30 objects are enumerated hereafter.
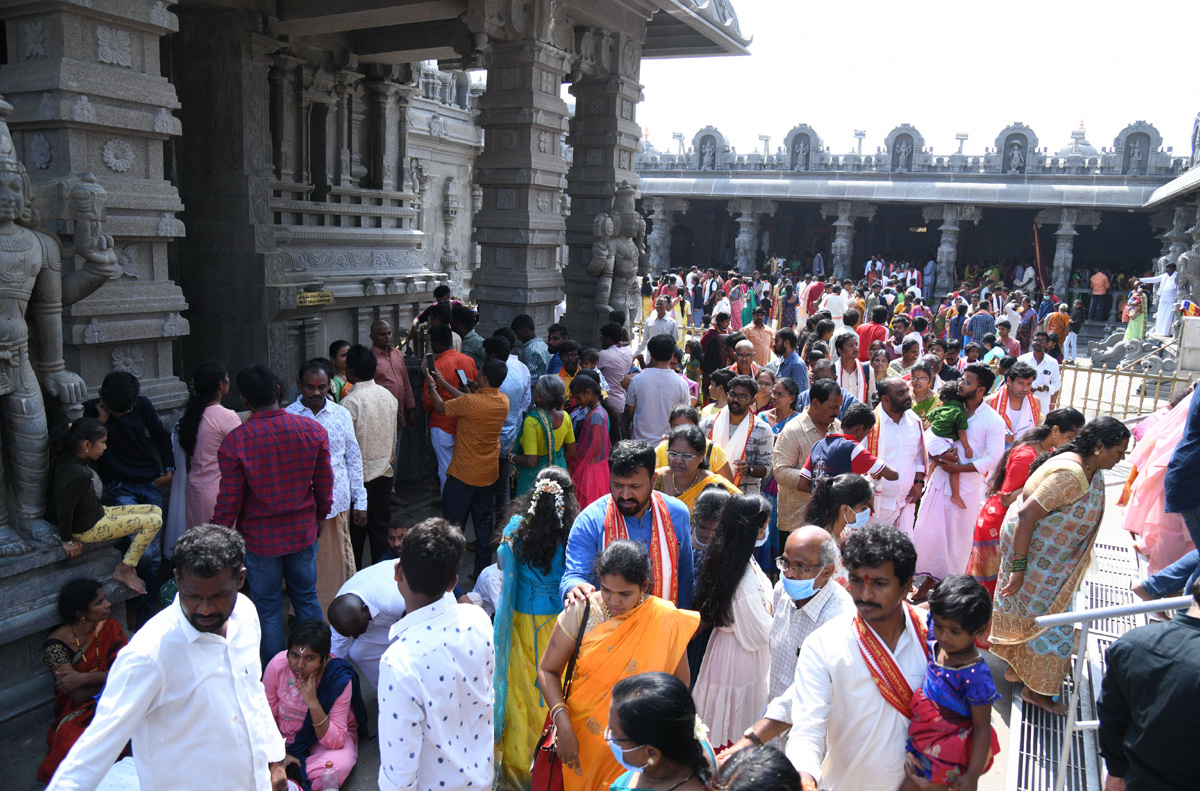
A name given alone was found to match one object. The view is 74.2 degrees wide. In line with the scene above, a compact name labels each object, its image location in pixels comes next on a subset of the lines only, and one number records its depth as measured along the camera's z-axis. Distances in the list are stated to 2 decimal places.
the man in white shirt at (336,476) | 4.71
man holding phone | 6.16
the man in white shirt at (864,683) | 2.50
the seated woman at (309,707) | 3.59
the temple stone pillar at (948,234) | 25.19
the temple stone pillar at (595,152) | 10.91
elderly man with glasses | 3.07
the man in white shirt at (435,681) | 2.42
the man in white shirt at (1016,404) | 6.84
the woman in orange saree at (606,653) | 2.78
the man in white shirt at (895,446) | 5.49
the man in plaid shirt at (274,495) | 4.00
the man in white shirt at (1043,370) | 8.98
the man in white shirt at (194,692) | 2.25
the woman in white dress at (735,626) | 3.32
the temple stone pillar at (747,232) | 28.25
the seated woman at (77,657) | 3.50
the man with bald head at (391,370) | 6.72
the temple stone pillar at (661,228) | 29.83
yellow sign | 8.94
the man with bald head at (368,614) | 4.02
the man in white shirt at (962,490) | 5.68
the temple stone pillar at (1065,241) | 23.92
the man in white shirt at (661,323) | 9.59
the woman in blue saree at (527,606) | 3.45
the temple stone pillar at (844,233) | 26.64
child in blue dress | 2.47
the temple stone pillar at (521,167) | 8.67
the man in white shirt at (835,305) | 14.29
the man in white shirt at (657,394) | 6.43
